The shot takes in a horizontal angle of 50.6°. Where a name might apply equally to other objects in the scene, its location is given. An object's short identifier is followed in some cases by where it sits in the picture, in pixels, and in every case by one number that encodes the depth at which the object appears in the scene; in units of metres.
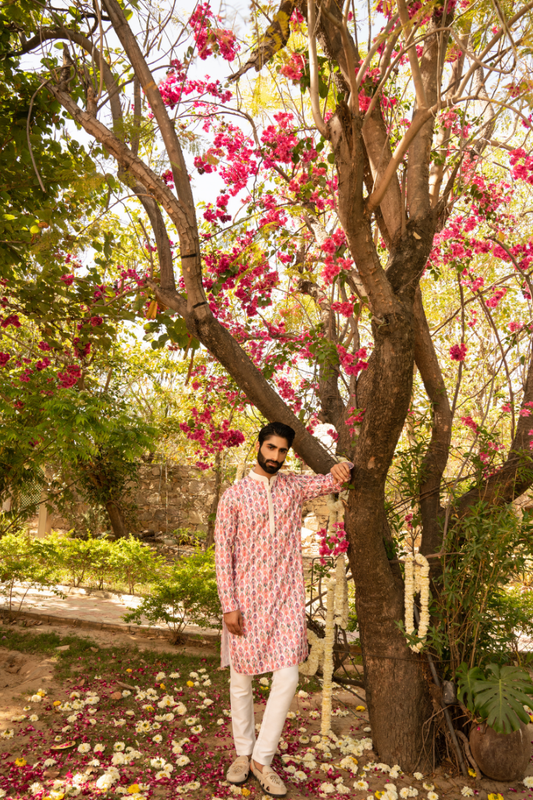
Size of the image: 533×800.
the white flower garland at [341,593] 2.79
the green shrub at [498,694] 2.30
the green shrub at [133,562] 5.41
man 2.41
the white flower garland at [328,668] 2.70
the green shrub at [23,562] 4.63
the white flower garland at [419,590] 2.62
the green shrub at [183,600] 3.97
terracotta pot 2.48
